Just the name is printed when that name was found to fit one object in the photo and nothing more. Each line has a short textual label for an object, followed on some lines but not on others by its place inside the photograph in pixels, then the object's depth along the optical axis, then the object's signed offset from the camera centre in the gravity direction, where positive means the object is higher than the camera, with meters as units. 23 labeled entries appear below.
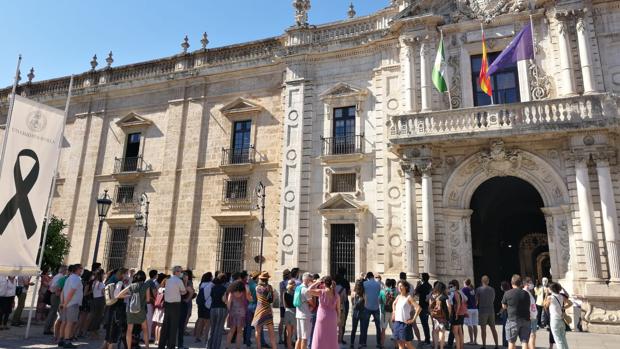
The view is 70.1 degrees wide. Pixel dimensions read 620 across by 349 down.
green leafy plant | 15.40 +1.05
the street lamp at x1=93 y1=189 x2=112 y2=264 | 13.98 +2.29
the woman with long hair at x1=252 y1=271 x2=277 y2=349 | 8.55 -0.45
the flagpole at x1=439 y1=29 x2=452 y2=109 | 16.46 +7.67
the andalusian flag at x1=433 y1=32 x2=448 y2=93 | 15.59 +7.54
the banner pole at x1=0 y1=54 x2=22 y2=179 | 8.78 +2.92
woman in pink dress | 6.75 -0.43
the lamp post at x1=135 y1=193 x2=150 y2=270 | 20.01 +2.87
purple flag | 14.69 +7.84
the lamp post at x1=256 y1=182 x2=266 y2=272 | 17.44 +3.06
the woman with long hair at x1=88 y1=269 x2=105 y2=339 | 10.12 -0.54
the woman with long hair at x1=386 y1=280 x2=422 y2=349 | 7.93 -0.48
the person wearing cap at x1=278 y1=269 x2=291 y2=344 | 10.00 -0.44
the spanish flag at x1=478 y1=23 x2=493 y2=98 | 15.03 +7.09
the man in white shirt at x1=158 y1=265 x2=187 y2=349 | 8.34 -0.57
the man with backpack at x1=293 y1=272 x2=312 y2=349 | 7.95 -0.55
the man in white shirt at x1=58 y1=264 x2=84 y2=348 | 8.94 -0.53
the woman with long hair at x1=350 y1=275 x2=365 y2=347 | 9.97 -0.34
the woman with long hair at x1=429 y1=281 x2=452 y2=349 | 8.59 -0.30
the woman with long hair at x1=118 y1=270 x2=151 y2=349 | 8.05 -0.37
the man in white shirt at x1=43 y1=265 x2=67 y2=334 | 10.28 -0.57
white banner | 8.70 +1.96
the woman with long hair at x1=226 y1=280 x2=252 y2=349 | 8.51 -0.41
